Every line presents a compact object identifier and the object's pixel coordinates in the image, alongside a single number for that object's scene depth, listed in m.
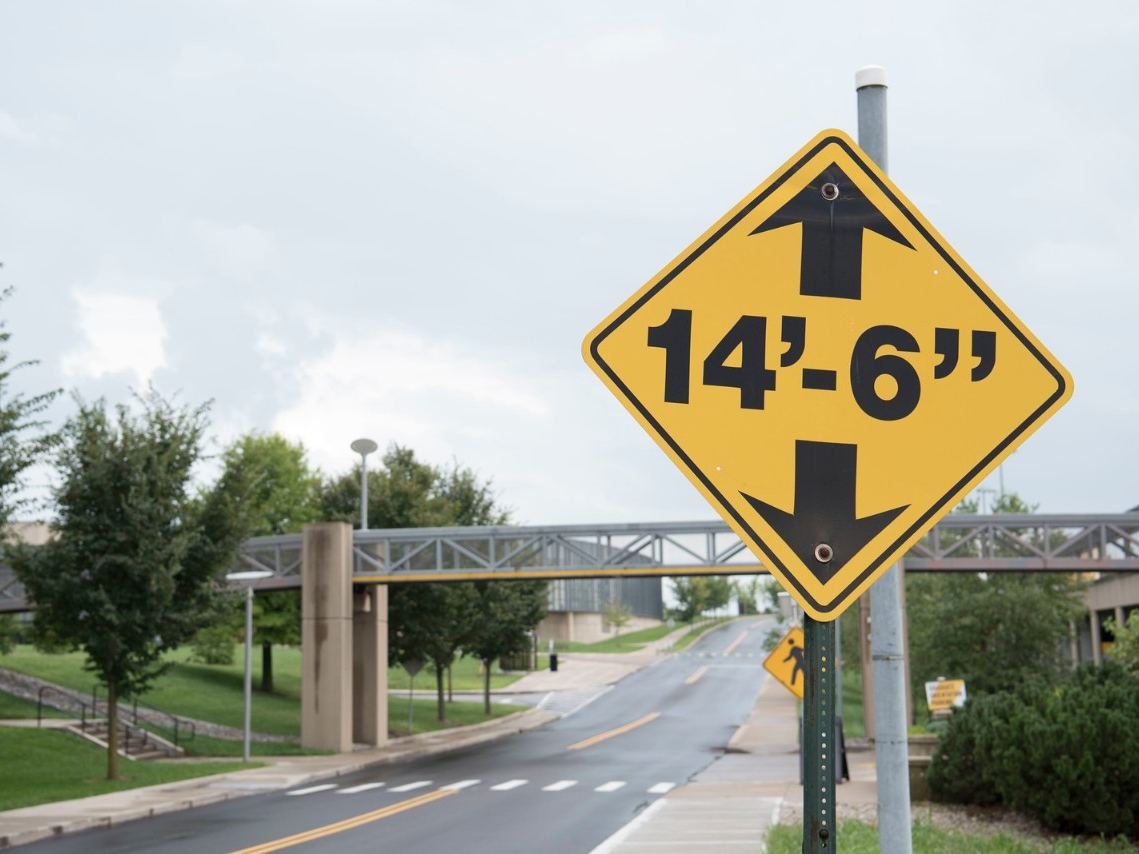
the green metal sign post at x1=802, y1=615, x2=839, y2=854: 3.29
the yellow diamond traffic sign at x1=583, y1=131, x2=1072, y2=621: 3.35
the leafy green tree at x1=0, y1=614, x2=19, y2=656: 36.17
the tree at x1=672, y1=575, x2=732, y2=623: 134.12
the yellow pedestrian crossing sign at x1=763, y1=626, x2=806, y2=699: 24.38
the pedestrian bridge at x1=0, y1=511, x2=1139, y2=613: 36.44
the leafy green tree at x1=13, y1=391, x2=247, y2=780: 27.08
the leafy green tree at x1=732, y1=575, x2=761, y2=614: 161.23
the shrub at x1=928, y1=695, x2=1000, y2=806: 18.64
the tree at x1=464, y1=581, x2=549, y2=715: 48.03
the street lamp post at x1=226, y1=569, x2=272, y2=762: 31.34
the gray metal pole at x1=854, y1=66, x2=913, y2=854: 3.97
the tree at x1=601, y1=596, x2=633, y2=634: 119.38
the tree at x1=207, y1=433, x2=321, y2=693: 49.03
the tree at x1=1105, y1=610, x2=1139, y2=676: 23.98
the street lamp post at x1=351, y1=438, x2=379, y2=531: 37.34
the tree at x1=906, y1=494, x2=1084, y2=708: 43.44
